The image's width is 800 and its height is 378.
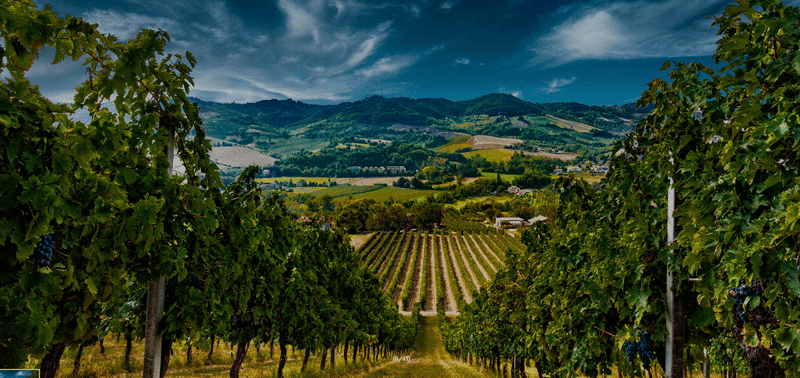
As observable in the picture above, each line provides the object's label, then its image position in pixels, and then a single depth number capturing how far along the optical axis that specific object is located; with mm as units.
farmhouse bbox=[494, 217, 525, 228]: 102094
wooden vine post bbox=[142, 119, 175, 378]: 3402
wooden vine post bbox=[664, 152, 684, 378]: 3931
